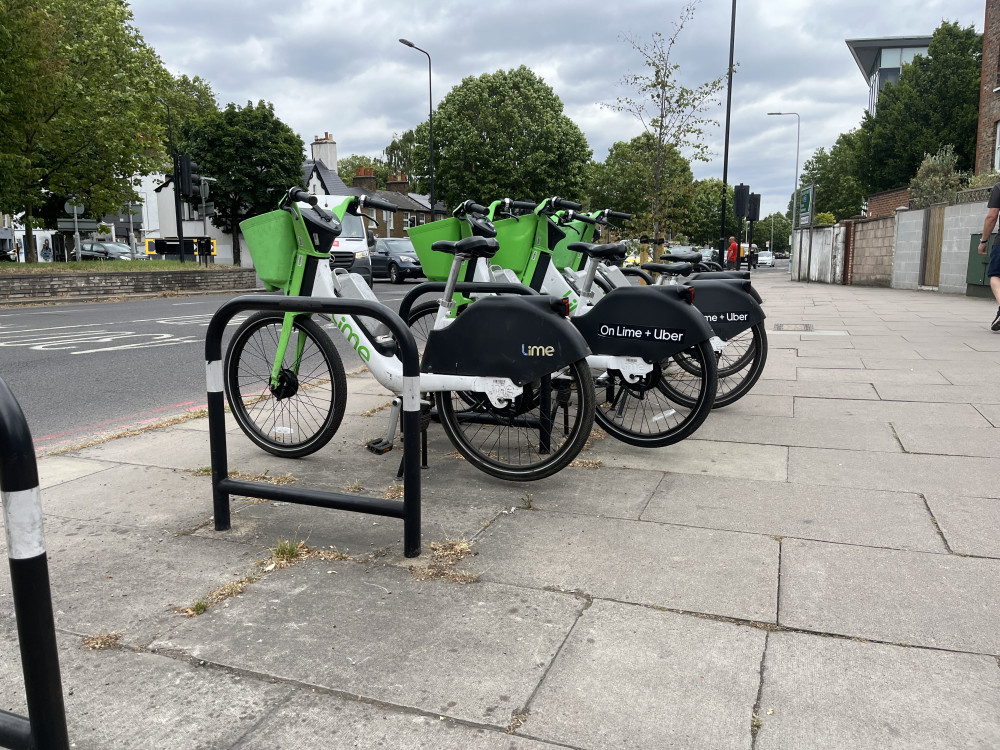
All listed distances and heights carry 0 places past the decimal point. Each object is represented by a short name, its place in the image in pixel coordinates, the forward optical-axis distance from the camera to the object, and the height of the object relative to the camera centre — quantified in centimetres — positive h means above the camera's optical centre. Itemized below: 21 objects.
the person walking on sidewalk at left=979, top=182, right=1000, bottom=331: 942 +24
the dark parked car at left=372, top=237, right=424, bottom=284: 2988 -27
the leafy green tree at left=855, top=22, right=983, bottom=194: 3956 +740
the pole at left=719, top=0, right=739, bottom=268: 2191 +413
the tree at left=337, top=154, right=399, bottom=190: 9623 +1150
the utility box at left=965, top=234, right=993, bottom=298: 1726 -48
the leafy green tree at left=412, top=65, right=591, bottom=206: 5116 +707
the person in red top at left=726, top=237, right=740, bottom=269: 2744 +1
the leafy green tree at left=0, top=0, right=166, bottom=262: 2036 +424
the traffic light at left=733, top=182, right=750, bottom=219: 1769 +122
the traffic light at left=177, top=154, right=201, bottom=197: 2245 +225
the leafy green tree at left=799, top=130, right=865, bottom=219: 6829 +697
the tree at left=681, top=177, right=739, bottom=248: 9692 +461
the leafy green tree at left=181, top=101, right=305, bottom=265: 4181 +527
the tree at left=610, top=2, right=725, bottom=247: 1870 +338
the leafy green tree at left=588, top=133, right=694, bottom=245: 1947 +177
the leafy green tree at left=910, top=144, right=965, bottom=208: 2291 +217
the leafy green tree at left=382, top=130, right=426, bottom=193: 9470 +1219
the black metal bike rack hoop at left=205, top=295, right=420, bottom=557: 299 -71
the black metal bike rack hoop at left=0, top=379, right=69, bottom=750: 160 -69
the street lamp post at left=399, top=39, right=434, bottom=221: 3600 +782
